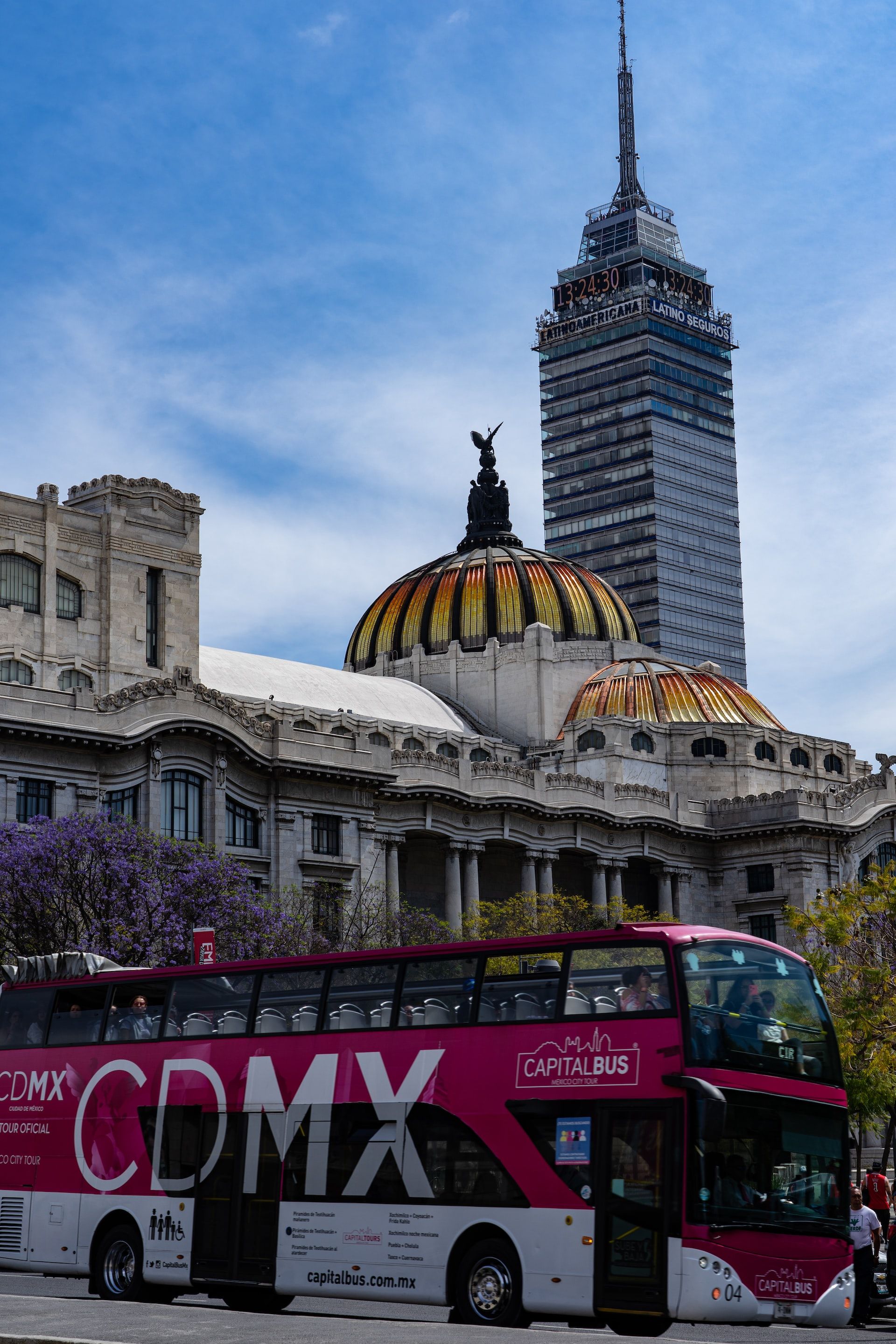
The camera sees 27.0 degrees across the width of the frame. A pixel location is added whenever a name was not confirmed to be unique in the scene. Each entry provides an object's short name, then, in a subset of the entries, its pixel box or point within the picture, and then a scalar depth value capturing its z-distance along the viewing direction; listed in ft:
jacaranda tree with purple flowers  163.84
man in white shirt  81.61
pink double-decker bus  63.82
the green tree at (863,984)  136.77
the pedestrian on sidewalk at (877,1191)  94.89
